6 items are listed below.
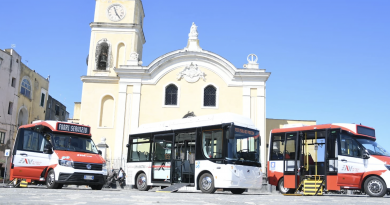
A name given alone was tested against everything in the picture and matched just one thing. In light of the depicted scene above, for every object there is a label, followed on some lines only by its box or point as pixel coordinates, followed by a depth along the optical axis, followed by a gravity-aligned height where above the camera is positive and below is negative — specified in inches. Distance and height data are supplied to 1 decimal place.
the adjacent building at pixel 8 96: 1178.6 +181.9
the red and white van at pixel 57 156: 552.4 +5.2
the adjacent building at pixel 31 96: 1301.7 +208.7
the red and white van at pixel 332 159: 541.0 +14.4
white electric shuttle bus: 539.2 +13.4
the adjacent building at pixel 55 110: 1579.5 +197.9
